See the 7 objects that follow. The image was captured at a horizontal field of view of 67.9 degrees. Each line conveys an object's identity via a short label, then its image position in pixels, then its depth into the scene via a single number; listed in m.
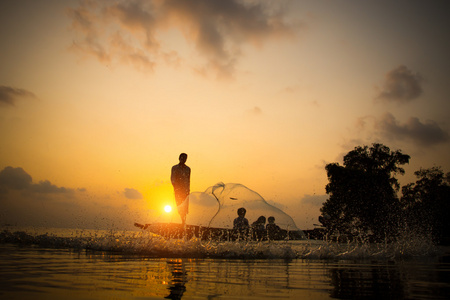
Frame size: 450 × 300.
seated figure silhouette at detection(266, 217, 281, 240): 10.66
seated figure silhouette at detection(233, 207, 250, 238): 11.63
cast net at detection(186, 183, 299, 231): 9.97
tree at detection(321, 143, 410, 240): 39.66
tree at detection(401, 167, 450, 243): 47.03
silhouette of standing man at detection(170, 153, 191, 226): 12.80
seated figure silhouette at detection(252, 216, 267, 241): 11.02
